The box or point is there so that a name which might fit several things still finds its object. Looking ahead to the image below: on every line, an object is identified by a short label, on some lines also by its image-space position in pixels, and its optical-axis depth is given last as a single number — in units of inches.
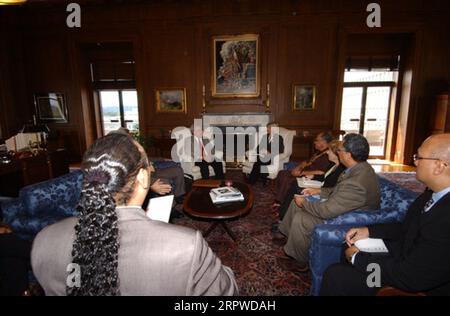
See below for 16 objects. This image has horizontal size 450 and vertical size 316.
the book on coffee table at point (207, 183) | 151.2
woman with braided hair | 34.2
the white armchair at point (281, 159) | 217.0
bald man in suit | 60.0
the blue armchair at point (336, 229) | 86.0
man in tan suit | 93.9
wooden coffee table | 116.0
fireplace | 295.6
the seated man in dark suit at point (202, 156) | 215.0
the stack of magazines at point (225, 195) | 129.3
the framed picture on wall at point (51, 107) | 325.1
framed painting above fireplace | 286.5
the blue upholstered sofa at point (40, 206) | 97.3
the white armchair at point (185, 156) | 213.8
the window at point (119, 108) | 352.8
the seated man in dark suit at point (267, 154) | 220.4
